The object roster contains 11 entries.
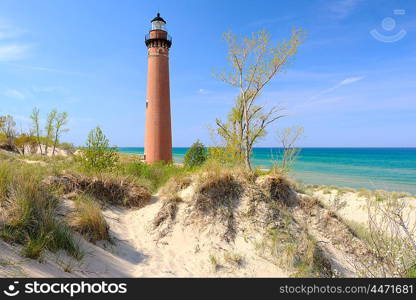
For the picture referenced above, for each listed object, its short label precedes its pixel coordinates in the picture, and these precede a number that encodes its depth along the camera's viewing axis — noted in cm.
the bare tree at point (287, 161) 873
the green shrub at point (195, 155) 1744
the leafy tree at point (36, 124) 3569
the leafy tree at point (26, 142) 3777
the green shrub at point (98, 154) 1146
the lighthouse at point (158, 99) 1917
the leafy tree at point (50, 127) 3538
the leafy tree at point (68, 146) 4349
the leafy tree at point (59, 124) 3566
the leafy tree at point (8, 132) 3677
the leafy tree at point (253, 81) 1199
